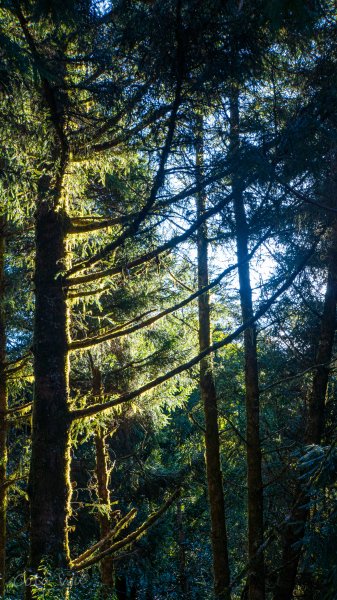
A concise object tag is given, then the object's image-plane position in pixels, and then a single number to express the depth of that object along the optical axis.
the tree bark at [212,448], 9.42
